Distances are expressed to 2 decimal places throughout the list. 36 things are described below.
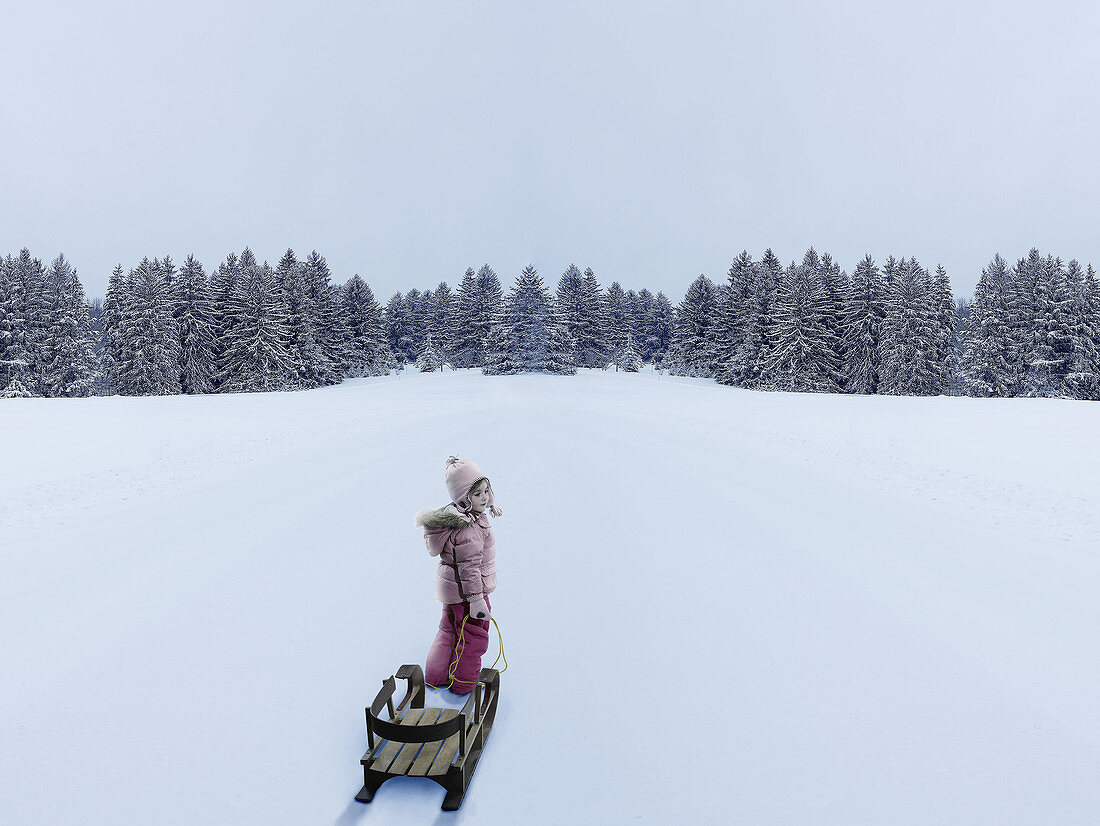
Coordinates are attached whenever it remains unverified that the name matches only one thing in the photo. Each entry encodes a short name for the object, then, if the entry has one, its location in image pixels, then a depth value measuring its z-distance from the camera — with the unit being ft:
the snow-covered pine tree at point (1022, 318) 128.47
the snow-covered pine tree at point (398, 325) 251.80
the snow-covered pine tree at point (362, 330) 187.28
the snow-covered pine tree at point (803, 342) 140.05
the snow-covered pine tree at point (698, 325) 183.33
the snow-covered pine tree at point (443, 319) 210.59
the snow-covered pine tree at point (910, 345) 133.90
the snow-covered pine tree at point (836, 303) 147.64
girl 11.70
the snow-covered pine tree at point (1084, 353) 121.19
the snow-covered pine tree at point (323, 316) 163.94
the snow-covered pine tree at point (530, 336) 159.43
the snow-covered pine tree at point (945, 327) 139.64
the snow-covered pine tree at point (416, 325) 251.39
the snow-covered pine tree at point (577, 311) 203.31
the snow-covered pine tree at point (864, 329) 142.92
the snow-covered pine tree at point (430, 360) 190.49
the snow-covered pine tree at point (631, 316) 229.86
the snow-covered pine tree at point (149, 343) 136.87
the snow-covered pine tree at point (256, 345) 142.92
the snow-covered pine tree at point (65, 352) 137.69
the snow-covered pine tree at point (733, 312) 167.53
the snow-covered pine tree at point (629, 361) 199.82
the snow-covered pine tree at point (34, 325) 136.46
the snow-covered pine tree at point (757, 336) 150.41
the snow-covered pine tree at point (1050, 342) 123.85
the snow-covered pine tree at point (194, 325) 144.66
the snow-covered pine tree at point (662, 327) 258.16
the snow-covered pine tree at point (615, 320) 222.07
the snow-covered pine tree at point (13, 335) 132.67
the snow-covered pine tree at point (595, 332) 206.69
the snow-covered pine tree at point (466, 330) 201.67
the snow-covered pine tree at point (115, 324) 142.51
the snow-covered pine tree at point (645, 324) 254.47
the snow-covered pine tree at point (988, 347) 130.21
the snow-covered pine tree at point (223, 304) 150.10
